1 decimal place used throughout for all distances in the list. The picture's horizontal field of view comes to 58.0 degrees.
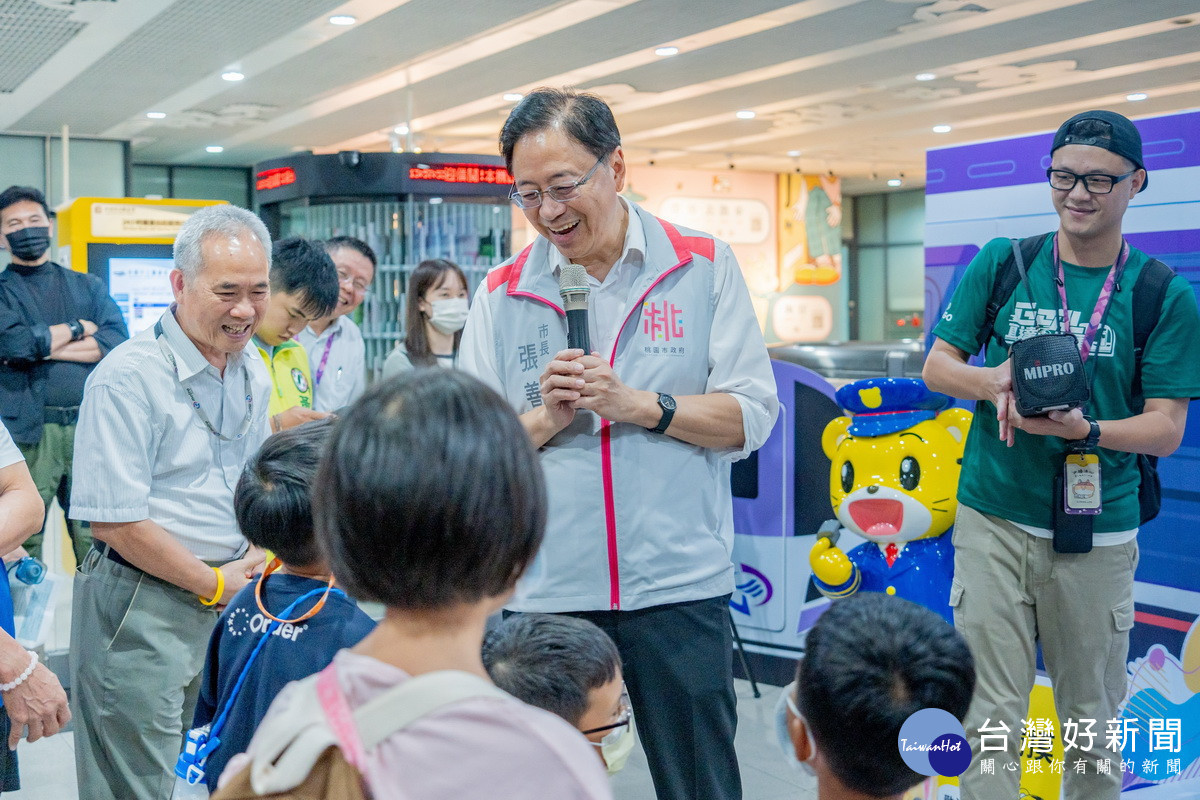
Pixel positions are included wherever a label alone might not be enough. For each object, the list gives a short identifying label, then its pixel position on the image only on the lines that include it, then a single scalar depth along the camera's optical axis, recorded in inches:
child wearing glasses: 64.7
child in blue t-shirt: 57.1
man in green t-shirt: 94.2
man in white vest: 74.0
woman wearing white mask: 167.2
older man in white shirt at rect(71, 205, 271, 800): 81.1
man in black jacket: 181.8
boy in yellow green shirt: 124.5
